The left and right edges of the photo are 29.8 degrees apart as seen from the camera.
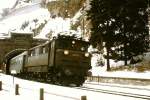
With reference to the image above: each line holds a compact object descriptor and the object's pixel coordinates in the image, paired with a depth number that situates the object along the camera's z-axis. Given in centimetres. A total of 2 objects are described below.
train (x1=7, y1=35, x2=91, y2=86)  2009
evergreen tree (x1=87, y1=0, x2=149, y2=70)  2979
